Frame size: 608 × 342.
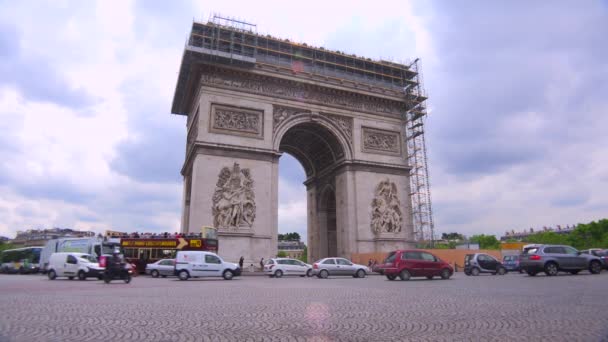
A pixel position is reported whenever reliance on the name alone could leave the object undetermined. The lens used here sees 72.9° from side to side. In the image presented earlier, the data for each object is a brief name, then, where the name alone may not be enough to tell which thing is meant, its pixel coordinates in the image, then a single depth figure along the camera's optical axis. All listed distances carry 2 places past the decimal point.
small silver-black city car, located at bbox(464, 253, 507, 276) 23.50
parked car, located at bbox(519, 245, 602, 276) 17.50
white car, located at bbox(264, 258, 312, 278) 23.20
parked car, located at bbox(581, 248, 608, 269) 22.05
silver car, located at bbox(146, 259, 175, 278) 23.92
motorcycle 16.42
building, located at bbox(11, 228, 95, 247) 106.81
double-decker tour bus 24.98
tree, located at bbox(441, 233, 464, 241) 134.62
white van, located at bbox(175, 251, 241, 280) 19.86
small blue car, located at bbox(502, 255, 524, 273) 27.03
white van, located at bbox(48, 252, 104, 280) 20.09
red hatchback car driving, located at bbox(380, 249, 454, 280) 17.58
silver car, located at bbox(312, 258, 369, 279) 22.28
